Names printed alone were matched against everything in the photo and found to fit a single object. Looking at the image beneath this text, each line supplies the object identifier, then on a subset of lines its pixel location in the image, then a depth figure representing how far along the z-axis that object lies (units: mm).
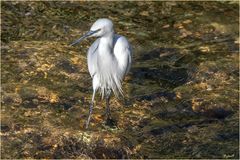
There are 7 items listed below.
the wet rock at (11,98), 13094
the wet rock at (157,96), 13586
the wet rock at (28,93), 13297
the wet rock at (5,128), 12102
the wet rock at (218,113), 13000
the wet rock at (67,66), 14555
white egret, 11664
